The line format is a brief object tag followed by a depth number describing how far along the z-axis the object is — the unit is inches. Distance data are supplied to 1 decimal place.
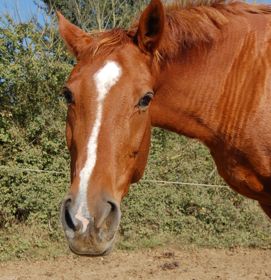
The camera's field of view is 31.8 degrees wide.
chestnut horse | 101.0
